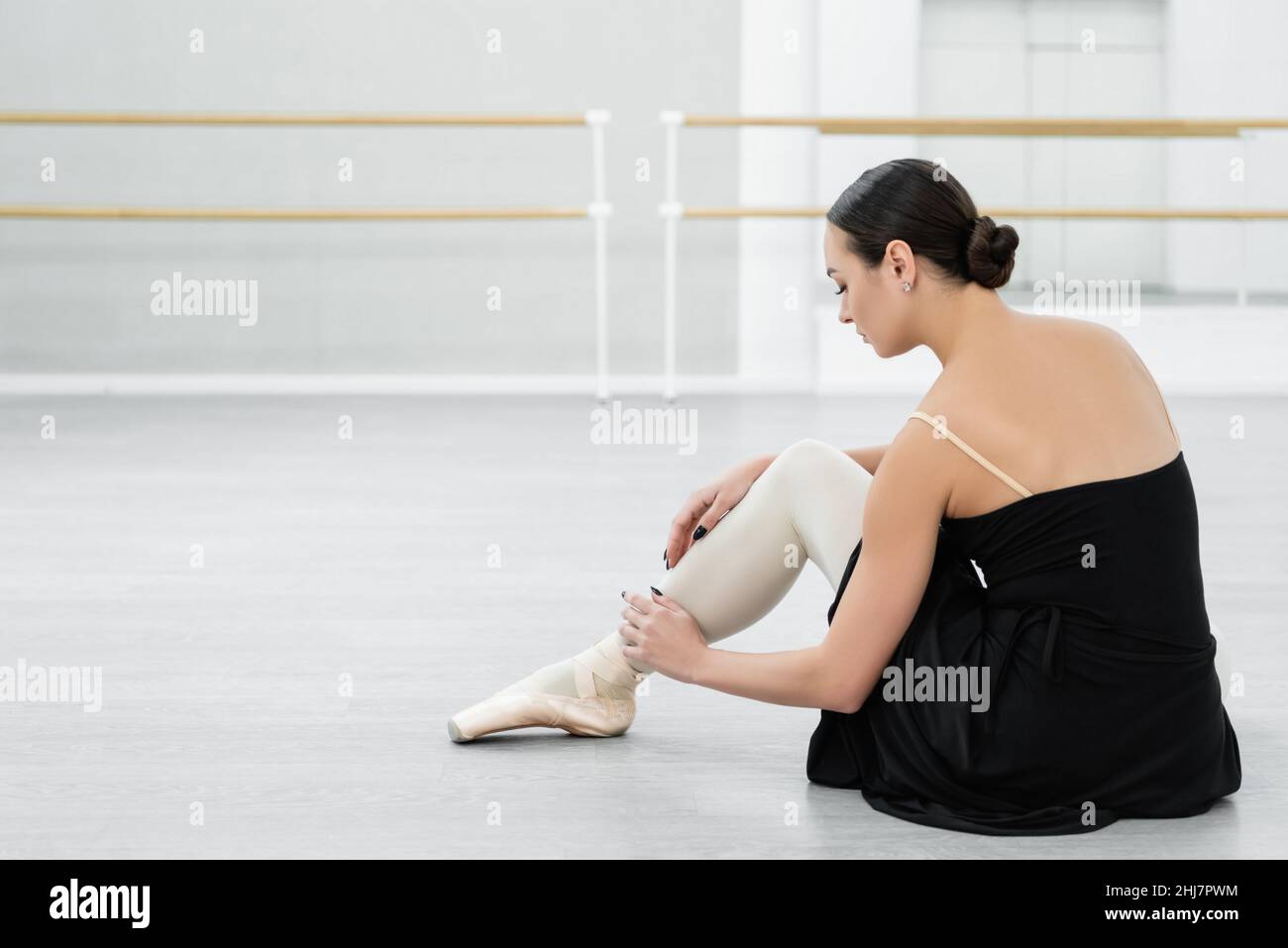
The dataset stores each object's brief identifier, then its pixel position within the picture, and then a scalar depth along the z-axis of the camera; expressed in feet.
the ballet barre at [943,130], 15.08
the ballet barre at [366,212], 14.85
